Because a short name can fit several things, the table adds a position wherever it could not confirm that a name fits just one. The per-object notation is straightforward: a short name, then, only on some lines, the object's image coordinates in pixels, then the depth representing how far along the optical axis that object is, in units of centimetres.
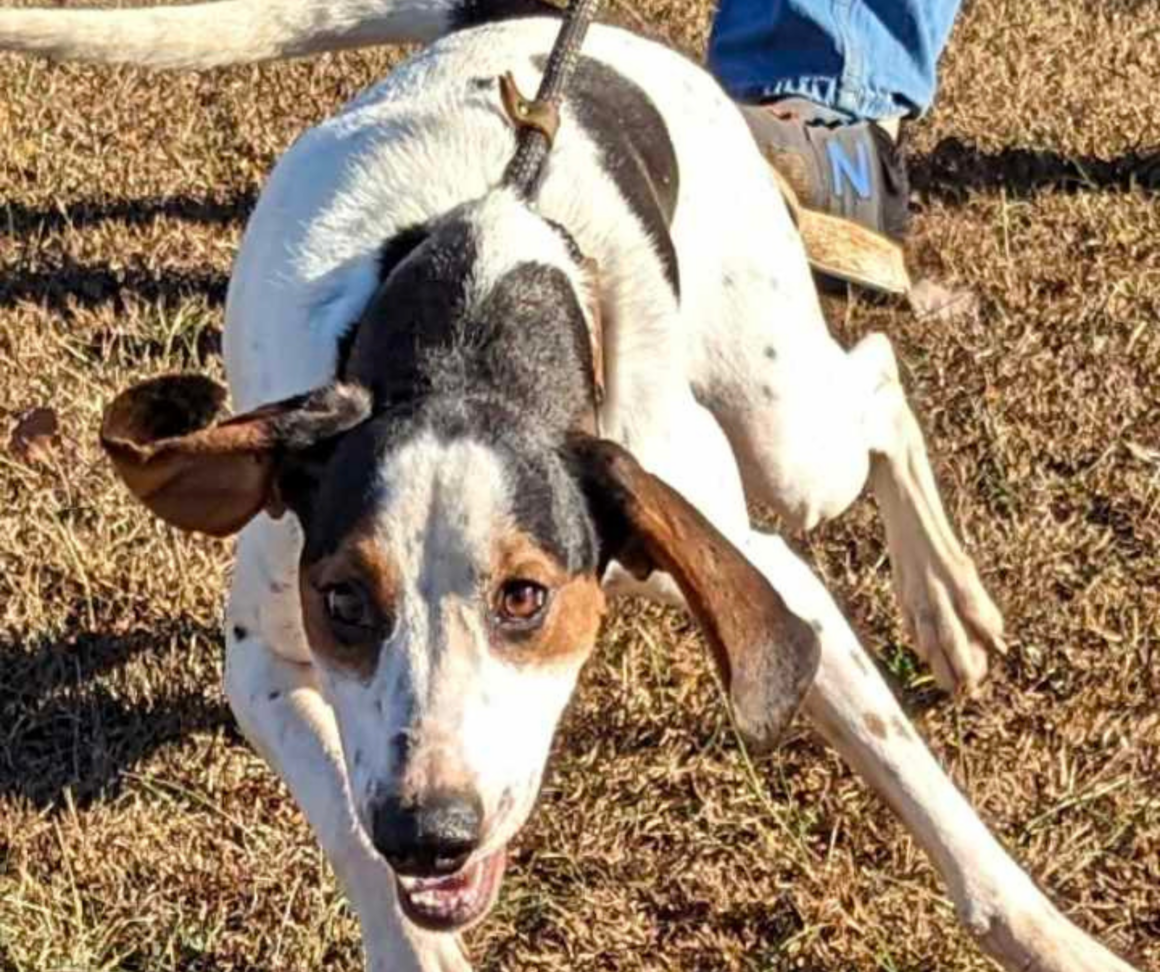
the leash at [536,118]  344
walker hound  287
